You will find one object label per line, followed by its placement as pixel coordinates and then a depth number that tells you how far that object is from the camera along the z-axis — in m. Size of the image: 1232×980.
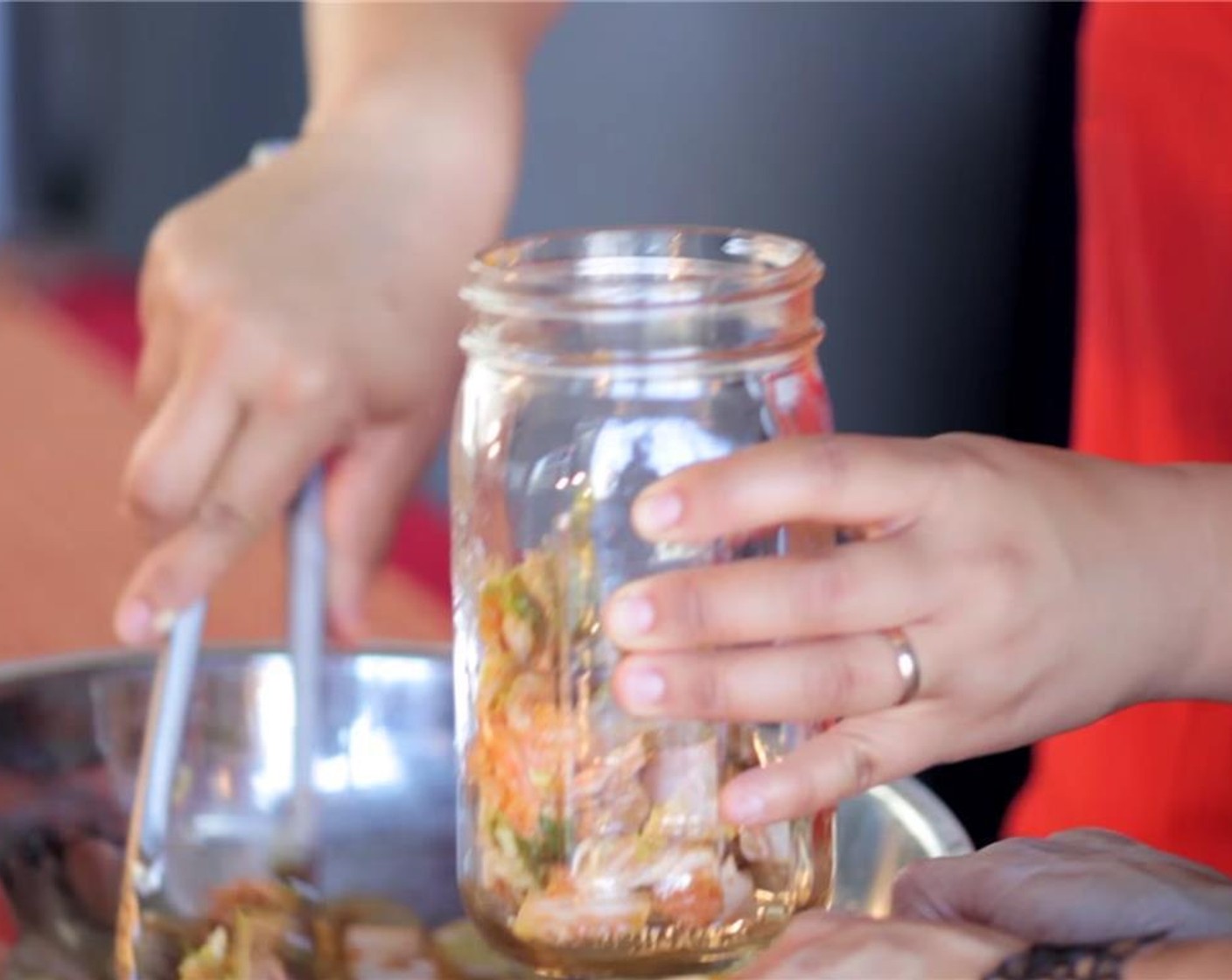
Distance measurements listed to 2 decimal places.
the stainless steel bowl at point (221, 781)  0.83
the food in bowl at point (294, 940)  0.79
